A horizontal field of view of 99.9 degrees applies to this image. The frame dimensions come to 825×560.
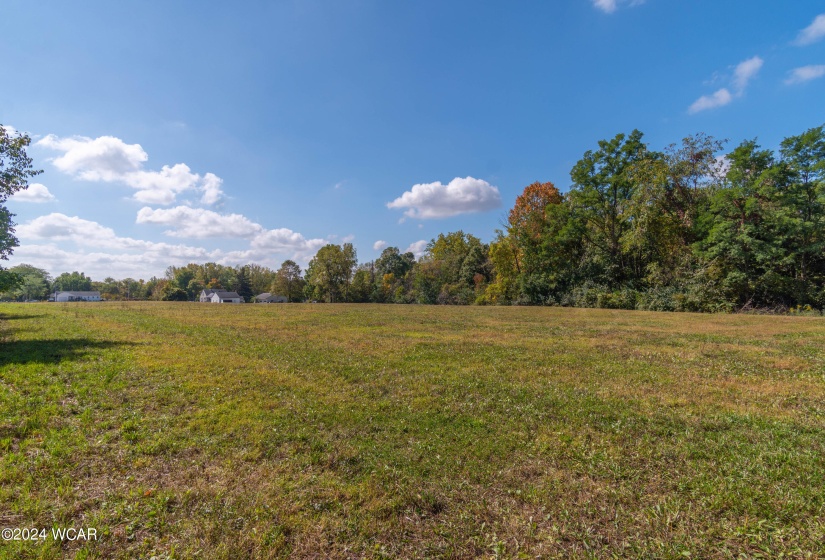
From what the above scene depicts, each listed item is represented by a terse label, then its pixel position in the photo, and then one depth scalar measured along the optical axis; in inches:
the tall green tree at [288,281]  3147.1
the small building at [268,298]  3635.6
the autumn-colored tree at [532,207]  1839.3
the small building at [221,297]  3666.6
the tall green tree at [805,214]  1045.2
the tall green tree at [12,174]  540.4
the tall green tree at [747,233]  1089.4
